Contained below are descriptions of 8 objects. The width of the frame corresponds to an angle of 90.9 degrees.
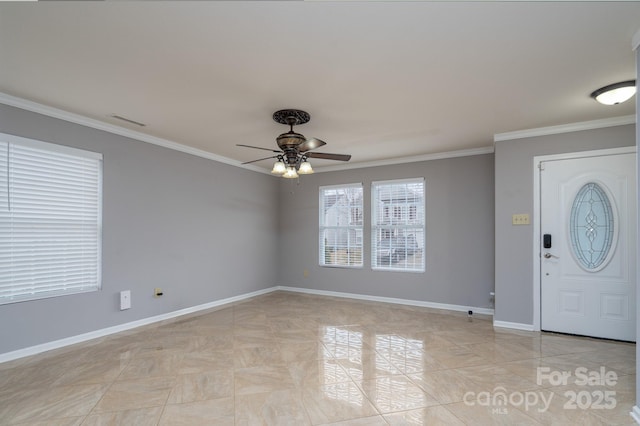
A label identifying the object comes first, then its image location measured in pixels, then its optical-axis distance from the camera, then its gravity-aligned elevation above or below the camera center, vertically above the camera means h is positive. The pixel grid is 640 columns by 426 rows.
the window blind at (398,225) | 5.48 -0.19
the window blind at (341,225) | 6.05 -0.22
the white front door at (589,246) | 3.57 -0.36
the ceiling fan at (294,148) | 3.31 +0.70
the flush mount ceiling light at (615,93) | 2.75 +1.11
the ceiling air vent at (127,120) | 3.56 +1.10
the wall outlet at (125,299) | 3.94 -1.09
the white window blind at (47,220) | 3.08 -0.07
